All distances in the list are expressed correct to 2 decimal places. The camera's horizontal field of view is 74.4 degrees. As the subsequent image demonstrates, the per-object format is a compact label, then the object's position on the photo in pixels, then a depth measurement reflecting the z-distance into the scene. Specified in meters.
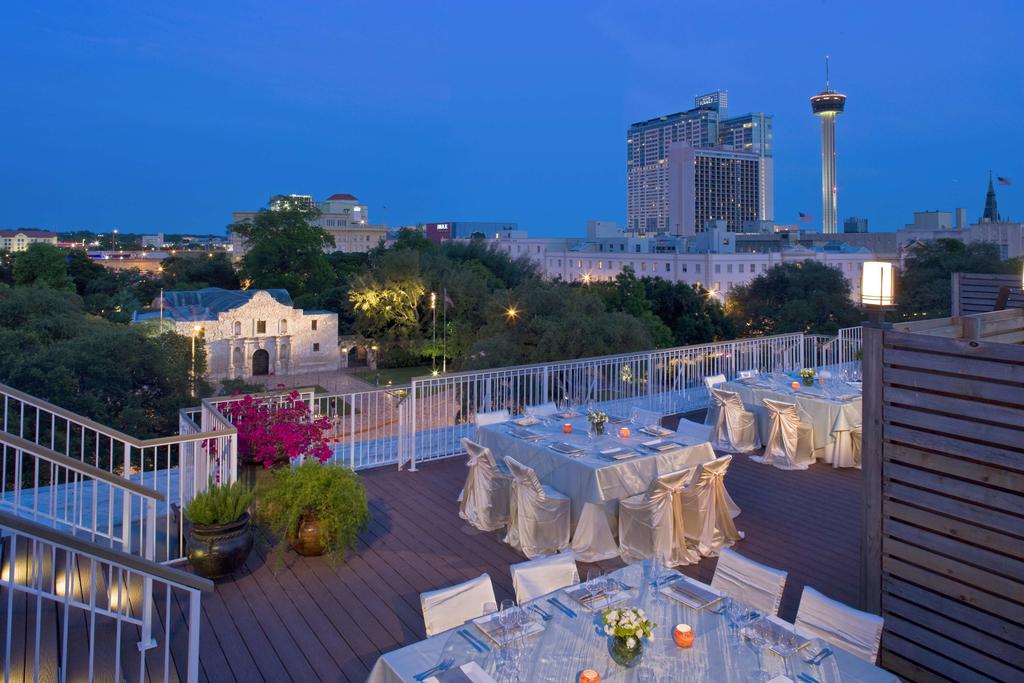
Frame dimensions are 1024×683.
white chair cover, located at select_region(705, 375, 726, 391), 9.98
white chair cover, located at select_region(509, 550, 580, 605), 3.96
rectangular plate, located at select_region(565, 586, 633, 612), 3.51
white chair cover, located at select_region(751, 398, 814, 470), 8.73
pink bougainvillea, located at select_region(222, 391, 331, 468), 5.92
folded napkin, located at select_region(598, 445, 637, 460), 6.23
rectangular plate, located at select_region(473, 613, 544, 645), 3.15
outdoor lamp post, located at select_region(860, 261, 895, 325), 5.21
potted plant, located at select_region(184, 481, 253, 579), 5.20
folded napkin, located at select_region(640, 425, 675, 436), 7.01
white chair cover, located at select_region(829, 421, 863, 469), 8.68
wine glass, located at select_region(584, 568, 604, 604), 3.62
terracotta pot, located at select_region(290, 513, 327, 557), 5.73
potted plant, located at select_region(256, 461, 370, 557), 5.54
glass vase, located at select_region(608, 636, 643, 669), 2.88
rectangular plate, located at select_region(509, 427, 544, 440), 6.89
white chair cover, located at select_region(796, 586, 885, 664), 3.31
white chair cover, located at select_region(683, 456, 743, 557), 6.08
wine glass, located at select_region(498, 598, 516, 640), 3.23
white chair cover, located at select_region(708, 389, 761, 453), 9.34
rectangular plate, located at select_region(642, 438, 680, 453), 6.50
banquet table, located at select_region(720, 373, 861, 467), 8.70
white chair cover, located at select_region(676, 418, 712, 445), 6.86
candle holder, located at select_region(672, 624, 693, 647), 3.11
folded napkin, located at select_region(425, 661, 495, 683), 2.85
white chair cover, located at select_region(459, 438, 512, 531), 6.52
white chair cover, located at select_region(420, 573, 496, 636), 3.62
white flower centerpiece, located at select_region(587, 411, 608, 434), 7.05
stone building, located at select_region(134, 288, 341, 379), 45.31
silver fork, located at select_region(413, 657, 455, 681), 2.91
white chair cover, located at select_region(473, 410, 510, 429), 7.66
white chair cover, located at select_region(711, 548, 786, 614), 3.89
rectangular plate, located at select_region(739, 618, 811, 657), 3.06
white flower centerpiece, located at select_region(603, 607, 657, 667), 2.86
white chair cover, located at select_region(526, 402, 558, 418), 8.05
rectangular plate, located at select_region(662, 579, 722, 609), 3.54
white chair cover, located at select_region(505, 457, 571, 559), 6.04
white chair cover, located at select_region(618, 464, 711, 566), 5.80
